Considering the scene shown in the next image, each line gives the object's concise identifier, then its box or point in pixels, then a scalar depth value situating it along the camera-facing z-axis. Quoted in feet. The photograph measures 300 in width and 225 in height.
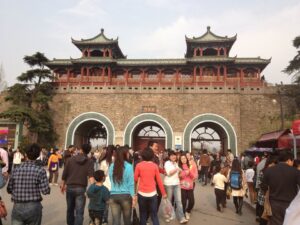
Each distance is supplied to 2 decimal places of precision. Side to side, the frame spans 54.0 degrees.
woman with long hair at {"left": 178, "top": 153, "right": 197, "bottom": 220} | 20.54
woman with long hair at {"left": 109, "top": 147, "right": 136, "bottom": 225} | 13.80
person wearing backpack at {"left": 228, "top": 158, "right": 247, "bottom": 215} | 22.93
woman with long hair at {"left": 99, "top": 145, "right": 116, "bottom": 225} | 17.31
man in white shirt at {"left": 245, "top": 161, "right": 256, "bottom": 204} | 25.50
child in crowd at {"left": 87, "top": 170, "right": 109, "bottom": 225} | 14.44
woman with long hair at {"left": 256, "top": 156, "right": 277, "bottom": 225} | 17.35
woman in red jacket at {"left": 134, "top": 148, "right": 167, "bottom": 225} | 14.85
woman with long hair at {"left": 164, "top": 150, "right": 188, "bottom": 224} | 19.19
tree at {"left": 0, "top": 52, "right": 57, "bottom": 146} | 67.26
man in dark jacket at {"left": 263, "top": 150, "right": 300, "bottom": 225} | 13.00
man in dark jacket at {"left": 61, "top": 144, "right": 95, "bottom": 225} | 15.58
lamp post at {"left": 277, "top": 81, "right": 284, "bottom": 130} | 63.80
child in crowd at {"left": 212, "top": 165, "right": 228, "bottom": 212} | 24.08
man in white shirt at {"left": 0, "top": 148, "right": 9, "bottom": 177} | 18.31
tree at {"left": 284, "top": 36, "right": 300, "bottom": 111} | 71.36
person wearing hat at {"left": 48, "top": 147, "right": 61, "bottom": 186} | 34.81
